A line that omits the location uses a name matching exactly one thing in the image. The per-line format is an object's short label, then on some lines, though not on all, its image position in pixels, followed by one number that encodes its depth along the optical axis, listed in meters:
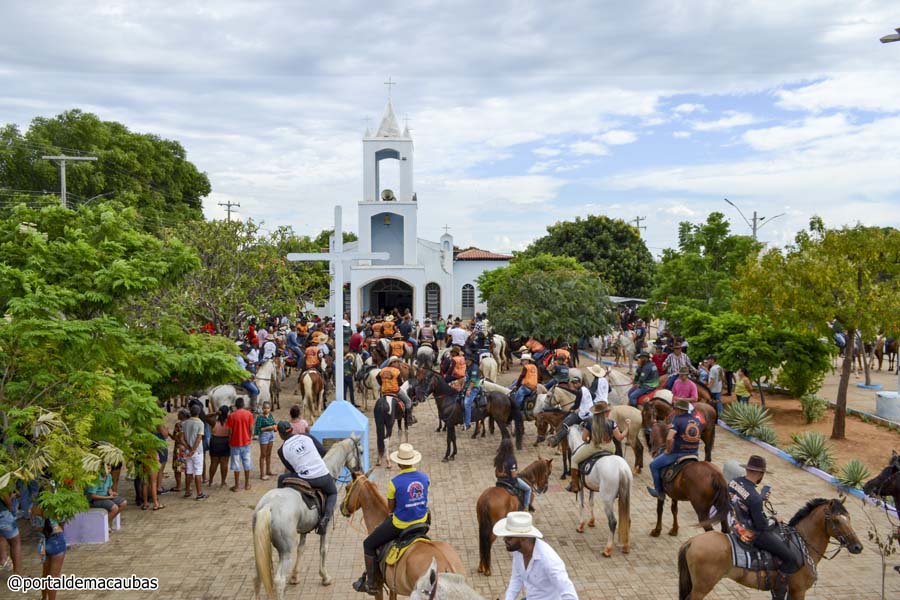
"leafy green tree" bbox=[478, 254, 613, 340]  22.31
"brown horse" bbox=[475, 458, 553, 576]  7.97
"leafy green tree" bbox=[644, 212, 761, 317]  21.44
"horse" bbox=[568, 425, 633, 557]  8.78
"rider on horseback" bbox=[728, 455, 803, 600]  6.46
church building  36.75
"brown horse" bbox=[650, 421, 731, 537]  8.27
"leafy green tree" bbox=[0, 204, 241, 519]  7.20
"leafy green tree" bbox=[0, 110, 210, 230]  37.53
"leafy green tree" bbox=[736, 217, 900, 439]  12.96
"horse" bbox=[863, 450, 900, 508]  7.59
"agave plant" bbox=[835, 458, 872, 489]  11.05
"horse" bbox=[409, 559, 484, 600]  4.47
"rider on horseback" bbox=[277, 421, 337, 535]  7.94
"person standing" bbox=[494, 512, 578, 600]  4.81
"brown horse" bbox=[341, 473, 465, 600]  6.14
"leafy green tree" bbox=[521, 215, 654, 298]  43.09
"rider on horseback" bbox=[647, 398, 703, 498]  8.80
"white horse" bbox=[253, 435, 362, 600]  7.09
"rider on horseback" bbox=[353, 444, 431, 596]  6.66
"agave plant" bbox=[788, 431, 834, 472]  12.36
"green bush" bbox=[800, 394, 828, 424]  15.99
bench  8.92
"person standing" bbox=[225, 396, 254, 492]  11.27
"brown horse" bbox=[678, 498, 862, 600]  6.53
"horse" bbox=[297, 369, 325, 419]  16.59
